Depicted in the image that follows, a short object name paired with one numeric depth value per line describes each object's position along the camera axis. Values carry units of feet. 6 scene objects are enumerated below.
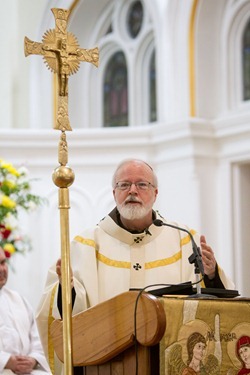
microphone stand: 19.39
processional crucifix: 19.31
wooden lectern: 16.61
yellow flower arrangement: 38.55
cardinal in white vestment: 24.10
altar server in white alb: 33.88
